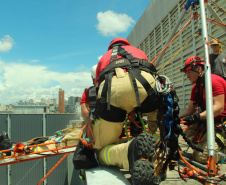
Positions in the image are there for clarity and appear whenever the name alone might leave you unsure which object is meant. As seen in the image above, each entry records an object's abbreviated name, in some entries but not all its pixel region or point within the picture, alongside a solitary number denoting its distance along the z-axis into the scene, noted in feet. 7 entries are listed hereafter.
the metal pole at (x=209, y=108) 6.01
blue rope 6.66
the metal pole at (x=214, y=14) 10.88
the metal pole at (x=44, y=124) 49.34
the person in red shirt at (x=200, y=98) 8.48
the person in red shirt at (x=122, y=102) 5.94
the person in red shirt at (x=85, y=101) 13.33
